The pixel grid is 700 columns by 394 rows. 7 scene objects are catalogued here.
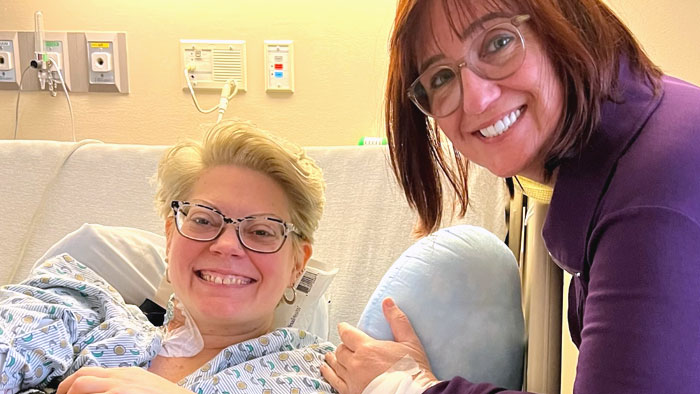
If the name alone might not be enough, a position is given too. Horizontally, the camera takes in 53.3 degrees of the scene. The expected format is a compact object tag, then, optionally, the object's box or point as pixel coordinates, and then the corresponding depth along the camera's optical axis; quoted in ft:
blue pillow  3.89
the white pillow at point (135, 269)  5.12
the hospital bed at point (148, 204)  5.95
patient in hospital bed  4.03
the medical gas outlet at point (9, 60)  7.65
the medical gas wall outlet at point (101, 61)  7.65
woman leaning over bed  2.20
